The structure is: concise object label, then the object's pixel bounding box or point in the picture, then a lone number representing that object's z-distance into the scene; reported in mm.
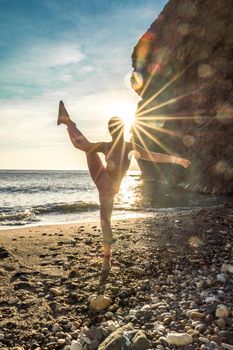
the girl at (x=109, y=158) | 5250
